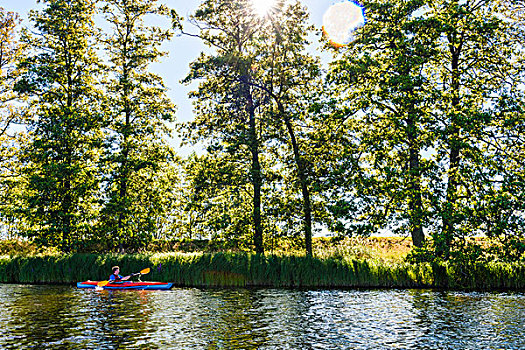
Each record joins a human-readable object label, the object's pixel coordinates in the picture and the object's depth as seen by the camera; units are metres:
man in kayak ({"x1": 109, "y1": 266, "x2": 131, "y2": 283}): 24.73
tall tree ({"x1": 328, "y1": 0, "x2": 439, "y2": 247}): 24.92
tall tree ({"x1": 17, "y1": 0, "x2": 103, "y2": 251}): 31.28
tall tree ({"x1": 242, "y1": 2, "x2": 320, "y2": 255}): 30.92
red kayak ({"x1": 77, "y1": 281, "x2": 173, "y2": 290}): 24.06
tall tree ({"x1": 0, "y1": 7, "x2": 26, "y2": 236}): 35.91
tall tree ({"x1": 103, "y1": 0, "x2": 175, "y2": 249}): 31.94
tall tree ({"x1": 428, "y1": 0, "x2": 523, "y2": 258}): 23.08
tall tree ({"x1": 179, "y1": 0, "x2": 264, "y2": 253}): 30.39
